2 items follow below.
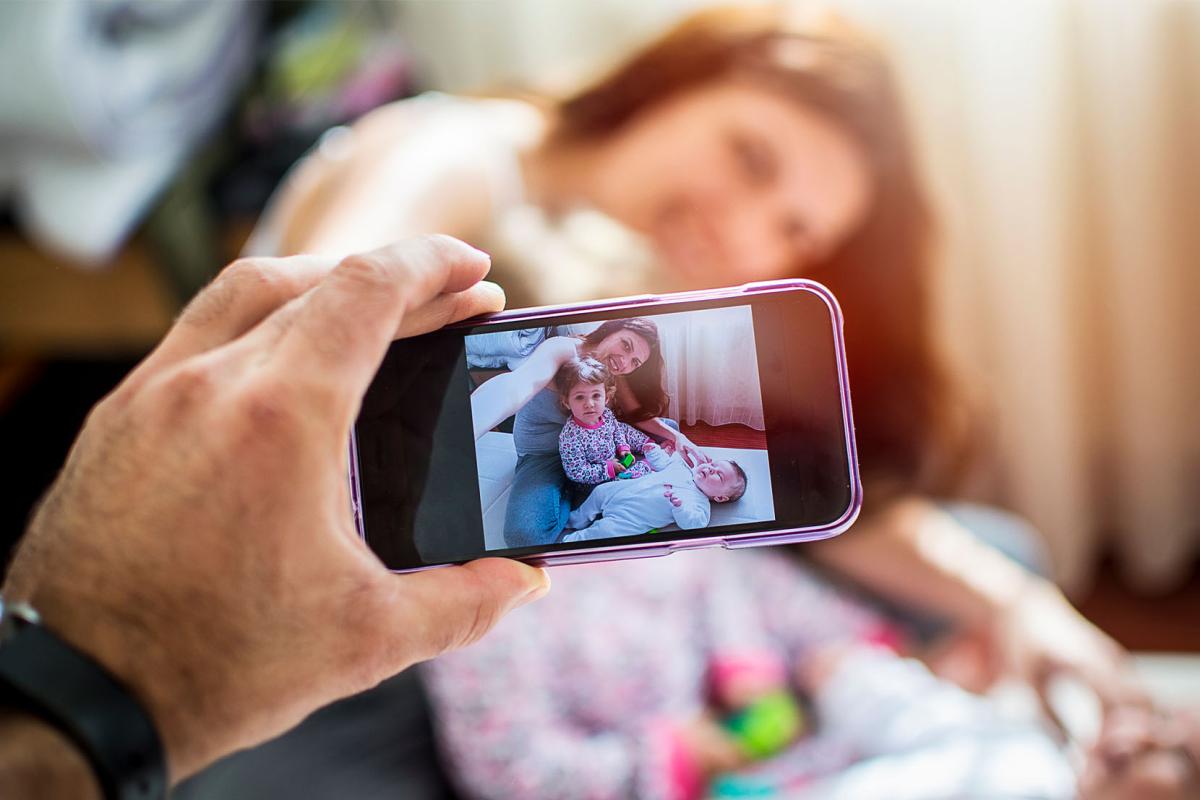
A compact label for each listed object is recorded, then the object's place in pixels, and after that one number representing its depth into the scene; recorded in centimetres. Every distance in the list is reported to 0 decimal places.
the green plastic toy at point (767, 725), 82
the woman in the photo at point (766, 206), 75
